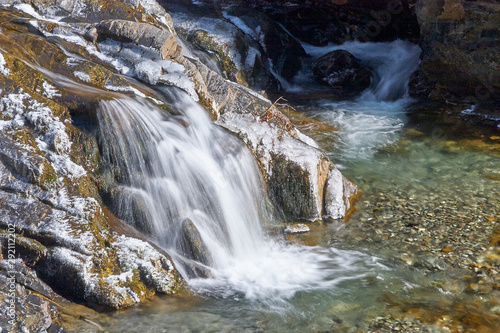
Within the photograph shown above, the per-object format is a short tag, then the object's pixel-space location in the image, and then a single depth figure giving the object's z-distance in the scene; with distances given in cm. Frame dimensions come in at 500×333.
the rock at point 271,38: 1252
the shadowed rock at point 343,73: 1255
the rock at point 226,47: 1125
